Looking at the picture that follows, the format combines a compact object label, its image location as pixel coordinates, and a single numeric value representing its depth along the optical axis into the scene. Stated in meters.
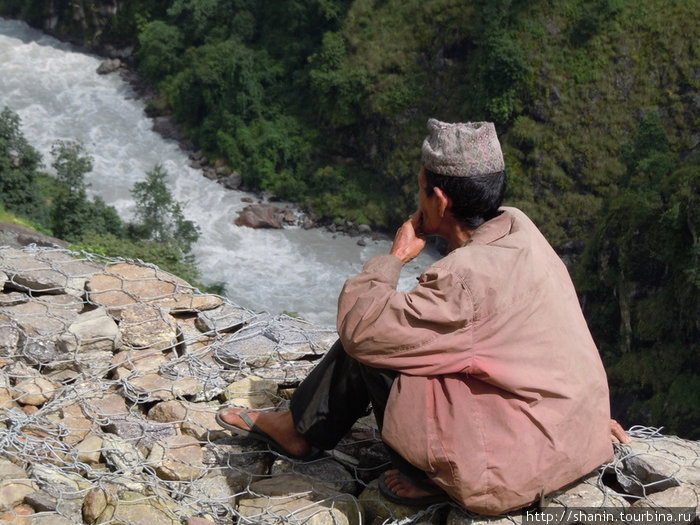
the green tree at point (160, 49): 26.44
